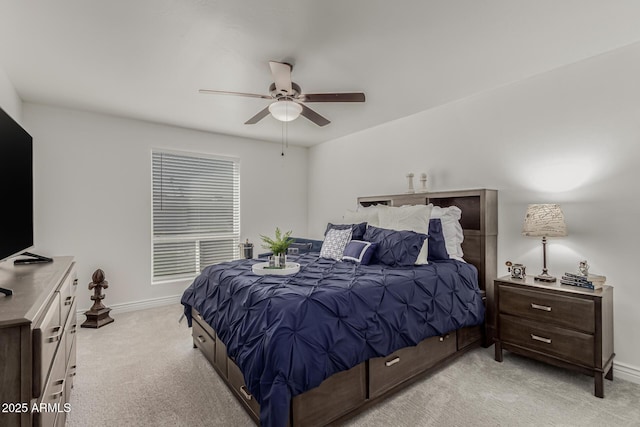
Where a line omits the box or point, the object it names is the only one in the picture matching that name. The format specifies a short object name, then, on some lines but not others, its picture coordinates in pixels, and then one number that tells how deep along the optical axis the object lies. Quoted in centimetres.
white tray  232
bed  154
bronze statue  335
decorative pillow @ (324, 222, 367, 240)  319
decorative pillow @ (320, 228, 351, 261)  304
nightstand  209
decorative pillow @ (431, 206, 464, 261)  300
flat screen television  144
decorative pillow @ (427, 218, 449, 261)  288
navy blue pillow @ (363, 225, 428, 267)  265
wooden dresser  96
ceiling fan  229
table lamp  237
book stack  223
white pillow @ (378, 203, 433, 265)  277
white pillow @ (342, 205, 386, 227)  341
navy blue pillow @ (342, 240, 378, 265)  279
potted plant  237
